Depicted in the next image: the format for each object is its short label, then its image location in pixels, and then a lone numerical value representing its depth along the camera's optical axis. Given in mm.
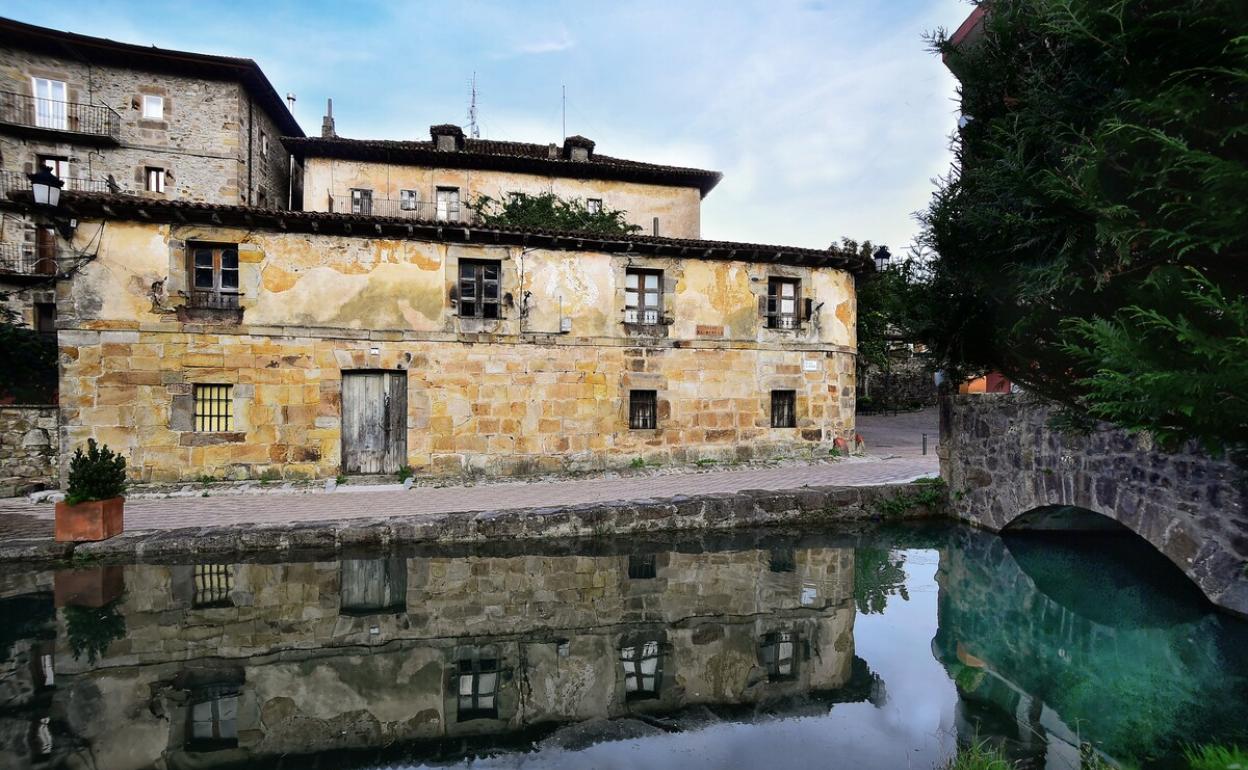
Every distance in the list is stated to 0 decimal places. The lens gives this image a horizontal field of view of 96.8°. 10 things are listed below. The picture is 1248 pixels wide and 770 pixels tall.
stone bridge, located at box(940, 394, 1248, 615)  4922
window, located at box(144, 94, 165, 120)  18938
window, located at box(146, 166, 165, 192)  19016
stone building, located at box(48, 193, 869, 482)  10203
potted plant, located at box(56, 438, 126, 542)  6538
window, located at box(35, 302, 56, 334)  19984
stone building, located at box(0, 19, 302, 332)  18438
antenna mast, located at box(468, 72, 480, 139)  24672
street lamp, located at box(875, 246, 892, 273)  14117
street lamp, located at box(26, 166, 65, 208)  8766
